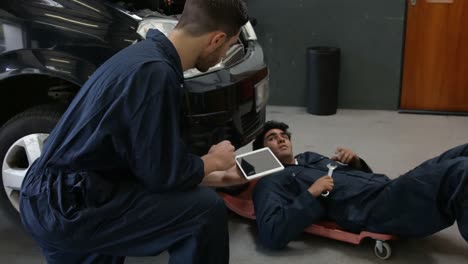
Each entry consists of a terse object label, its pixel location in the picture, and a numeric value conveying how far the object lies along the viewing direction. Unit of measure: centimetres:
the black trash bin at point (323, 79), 457
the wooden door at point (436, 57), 448
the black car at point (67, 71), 220
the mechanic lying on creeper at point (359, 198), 217
